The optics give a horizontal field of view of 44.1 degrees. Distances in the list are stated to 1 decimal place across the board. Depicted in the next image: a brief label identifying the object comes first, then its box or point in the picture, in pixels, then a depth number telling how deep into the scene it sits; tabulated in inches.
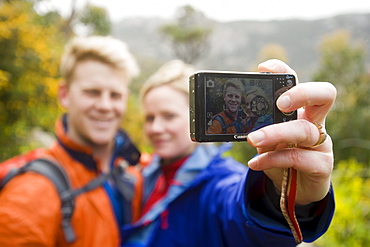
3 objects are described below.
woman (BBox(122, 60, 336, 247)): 14.3
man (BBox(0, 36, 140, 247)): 21.9
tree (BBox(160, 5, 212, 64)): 953.9
